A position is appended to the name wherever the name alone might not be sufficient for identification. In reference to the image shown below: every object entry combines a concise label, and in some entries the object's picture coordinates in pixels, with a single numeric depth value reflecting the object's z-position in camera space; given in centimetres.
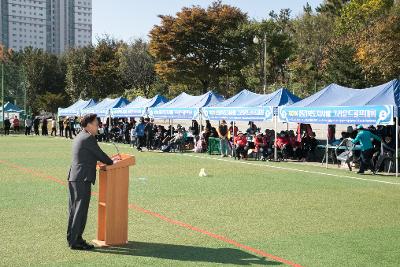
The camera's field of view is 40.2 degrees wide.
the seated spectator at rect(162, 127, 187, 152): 2720
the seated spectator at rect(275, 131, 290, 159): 2250
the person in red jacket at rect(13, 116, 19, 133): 4869
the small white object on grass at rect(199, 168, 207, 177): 1599
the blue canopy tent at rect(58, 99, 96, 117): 4294
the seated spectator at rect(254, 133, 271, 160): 2258
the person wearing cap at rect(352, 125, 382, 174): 1695
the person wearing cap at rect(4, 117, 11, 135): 4541
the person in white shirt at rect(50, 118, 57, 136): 4642
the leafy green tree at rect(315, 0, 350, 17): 7181
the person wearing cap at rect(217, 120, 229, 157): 2455
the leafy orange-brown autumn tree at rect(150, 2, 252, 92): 4816
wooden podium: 722
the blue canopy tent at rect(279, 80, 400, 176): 1681
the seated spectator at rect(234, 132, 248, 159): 2297
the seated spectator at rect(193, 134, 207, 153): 2702
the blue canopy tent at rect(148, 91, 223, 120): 2686
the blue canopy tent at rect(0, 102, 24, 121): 5725
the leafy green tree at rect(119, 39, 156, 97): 6531
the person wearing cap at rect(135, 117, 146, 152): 2814
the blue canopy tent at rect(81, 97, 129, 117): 3741
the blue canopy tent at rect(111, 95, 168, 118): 3213
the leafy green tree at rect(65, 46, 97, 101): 6975
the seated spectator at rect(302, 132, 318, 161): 2264
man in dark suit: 700
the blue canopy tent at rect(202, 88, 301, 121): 2272
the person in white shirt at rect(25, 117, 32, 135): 4641
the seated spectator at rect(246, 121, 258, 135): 2534
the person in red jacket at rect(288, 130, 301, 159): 2261
